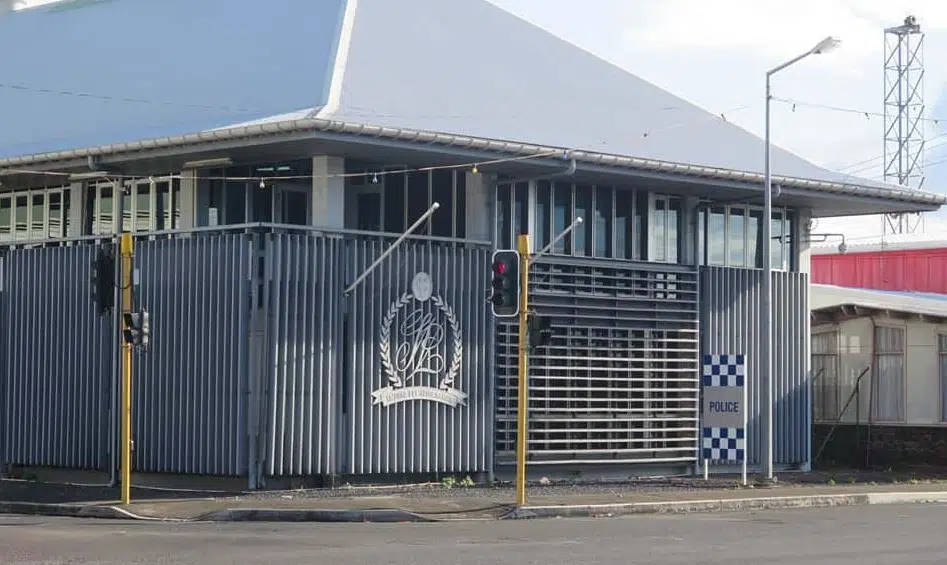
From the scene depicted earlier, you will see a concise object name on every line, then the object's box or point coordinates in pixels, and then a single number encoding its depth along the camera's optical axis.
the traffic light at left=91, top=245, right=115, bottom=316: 24.67
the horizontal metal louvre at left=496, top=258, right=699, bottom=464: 31.30
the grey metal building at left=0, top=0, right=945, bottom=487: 28.22
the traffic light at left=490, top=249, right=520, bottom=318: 24.38
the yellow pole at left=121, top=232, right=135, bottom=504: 24.56
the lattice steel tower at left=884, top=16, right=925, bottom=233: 54.50
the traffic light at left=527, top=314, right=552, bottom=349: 24.67
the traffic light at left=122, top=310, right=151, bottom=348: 24.61
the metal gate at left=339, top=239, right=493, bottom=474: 28.80
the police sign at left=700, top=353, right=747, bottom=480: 31.19
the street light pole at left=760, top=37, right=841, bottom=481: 29.08
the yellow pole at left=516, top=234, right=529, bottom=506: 24.48
